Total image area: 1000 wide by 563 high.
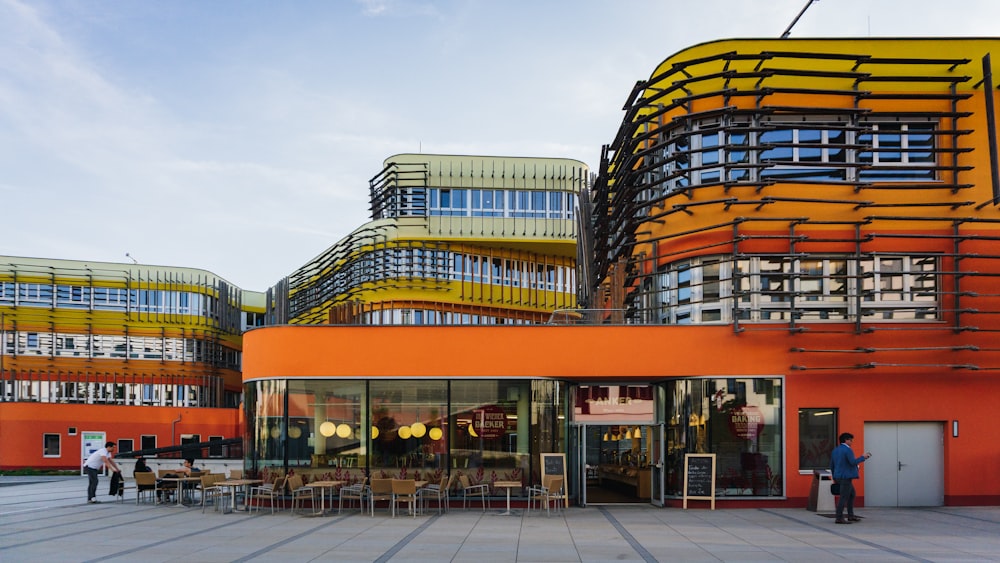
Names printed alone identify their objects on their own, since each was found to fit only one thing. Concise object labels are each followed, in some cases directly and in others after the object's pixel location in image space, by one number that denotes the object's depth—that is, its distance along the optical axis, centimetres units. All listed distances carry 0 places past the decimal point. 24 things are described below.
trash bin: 1870
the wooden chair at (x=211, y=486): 2019
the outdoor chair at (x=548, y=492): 1869
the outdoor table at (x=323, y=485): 1886
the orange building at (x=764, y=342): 1984
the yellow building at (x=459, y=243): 3994
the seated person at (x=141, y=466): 2306
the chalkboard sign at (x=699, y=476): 1958
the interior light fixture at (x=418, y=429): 2047
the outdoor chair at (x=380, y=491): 1866
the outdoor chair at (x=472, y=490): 1986
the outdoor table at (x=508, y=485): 1919
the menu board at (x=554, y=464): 2006
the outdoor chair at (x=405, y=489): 1844
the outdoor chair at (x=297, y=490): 1941
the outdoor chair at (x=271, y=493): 1995
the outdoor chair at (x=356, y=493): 1972
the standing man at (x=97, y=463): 2273
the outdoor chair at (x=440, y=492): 1938
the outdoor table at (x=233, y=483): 1959
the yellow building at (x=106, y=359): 4347
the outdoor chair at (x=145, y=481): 2214
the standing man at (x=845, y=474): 1694
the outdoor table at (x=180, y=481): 2160
